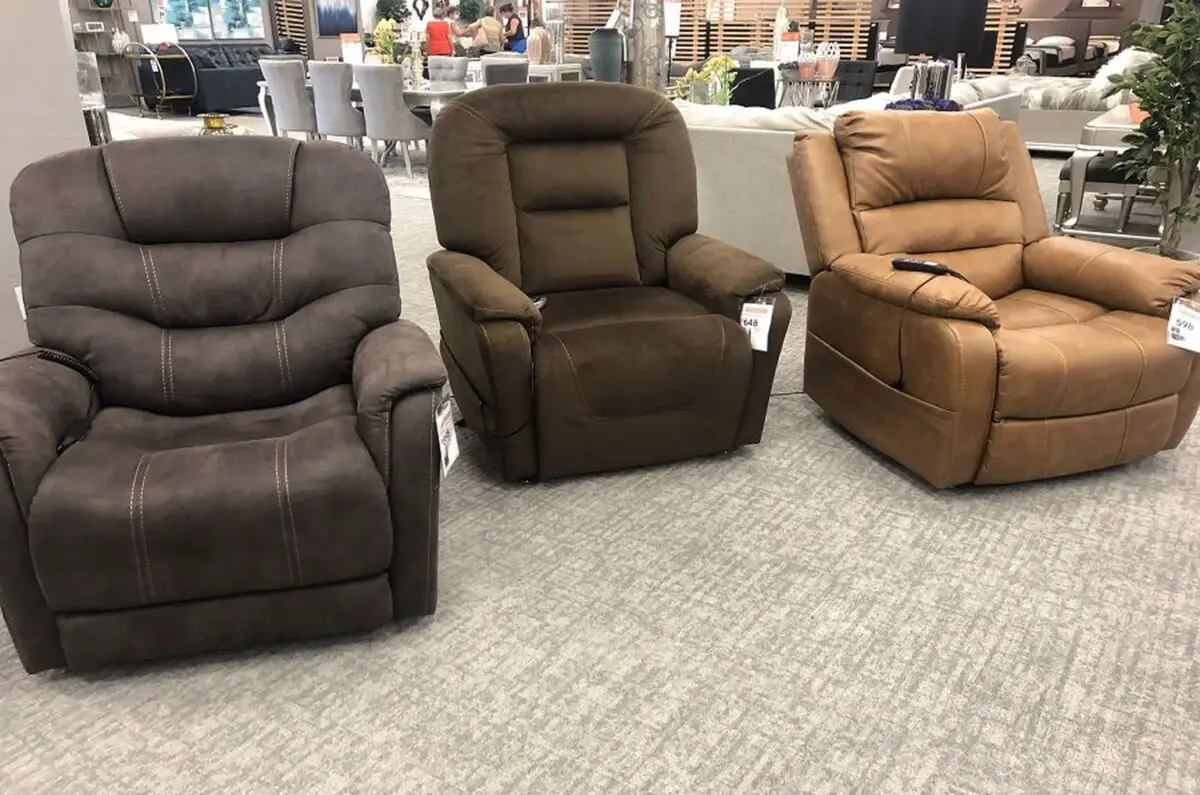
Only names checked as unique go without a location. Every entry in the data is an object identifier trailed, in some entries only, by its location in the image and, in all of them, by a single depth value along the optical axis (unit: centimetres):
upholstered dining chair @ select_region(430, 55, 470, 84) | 780
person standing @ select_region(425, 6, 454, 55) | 890
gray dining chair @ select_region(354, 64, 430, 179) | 696
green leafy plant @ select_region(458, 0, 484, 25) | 1185
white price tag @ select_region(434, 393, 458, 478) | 196
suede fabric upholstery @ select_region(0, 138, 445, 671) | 178
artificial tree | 416
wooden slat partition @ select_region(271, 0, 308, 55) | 1311
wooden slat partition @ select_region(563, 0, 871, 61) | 1165
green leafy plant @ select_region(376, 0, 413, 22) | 1197
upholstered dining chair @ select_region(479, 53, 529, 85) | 719
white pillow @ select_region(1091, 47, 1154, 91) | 756
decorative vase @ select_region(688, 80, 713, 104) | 525
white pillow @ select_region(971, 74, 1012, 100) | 654
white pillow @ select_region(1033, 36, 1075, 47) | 1073
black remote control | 264
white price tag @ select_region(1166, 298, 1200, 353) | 260
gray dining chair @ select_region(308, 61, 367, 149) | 728
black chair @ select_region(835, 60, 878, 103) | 877
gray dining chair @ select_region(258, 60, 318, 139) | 763
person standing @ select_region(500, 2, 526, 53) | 969
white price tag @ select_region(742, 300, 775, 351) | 269
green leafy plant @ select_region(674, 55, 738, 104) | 525
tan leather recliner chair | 251
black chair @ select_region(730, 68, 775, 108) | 654
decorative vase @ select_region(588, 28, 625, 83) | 394
